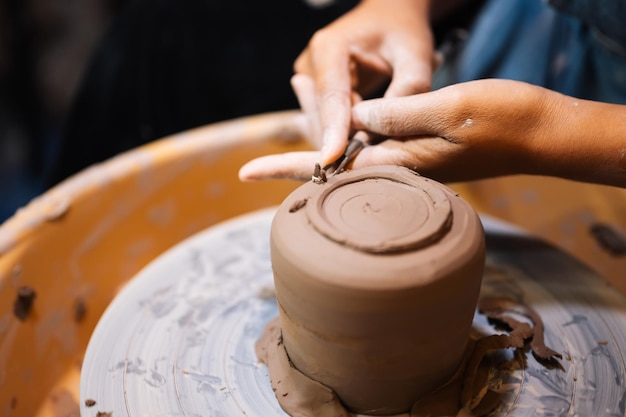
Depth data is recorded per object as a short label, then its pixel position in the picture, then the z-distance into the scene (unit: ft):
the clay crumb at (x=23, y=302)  1.89
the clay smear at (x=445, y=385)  1.49
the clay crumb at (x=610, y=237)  2.20
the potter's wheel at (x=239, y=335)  1.57
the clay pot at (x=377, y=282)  1.35
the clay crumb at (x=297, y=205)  1.46
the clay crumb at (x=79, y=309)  2.08
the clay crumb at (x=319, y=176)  1.52
